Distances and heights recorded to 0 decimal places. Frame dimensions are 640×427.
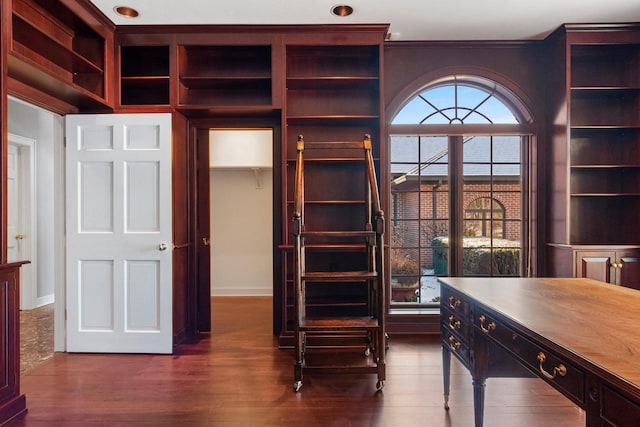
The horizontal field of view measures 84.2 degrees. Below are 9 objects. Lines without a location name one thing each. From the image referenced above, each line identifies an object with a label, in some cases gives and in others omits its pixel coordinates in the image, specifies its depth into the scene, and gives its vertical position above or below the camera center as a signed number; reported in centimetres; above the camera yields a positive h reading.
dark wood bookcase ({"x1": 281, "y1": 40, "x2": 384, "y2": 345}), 332 +74
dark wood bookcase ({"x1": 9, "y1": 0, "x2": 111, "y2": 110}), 238 +121
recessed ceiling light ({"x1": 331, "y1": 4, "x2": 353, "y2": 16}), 283 +165
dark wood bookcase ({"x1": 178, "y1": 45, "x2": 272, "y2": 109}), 335 +136
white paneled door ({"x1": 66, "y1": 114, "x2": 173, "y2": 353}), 303 -16
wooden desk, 93 -41
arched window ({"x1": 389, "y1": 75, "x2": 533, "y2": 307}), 359 +20
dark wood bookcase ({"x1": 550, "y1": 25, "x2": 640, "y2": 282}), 317 +68
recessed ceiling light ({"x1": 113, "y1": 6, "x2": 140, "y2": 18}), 282 +164
